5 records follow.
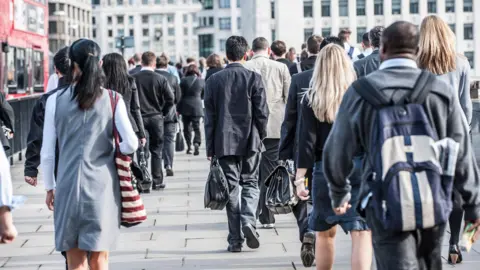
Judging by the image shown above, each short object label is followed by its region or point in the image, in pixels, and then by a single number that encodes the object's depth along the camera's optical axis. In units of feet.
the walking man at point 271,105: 35.55
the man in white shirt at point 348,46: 45.16
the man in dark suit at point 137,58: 70.74
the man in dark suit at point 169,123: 51.70
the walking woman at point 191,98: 66.28
